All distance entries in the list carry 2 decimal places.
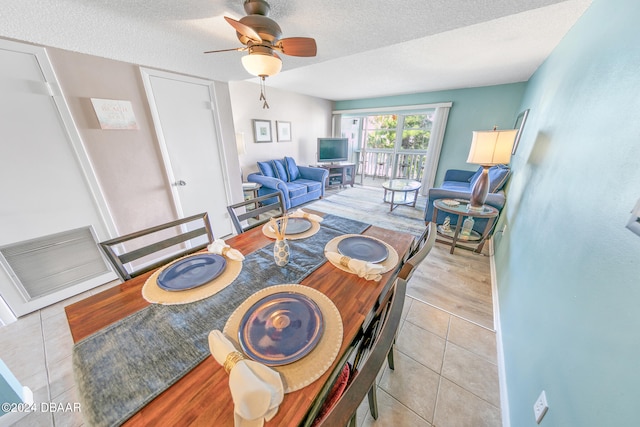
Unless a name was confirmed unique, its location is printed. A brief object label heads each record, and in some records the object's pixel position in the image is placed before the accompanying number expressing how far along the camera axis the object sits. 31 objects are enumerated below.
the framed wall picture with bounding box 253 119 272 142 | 4.07
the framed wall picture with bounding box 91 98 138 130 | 1.77
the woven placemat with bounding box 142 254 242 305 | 0.86
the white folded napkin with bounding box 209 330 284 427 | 0.49
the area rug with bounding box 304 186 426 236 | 3.38
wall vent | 1.64
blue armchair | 2.61
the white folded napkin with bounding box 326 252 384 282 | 0.99
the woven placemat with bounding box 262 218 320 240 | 1.37
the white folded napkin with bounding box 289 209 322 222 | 1.59
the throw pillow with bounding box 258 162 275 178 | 3.92
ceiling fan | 1.10
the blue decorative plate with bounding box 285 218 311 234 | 1.42
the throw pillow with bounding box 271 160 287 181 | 4.14
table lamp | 2.05
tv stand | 5.13
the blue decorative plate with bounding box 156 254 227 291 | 0.93
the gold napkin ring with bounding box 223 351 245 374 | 0.59
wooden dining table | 0.51
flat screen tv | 5.05
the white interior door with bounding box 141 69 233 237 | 2.08
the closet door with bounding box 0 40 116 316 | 1.47
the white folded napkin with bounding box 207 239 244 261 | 1.12
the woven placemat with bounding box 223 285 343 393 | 0.59
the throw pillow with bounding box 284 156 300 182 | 4.44
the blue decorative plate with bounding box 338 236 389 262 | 1.14
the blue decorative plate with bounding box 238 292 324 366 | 0.64
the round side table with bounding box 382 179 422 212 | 3.64
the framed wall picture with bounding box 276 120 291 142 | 4.53
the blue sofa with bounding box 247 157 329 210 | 3.65
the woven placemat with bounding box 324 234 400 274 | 1.06
